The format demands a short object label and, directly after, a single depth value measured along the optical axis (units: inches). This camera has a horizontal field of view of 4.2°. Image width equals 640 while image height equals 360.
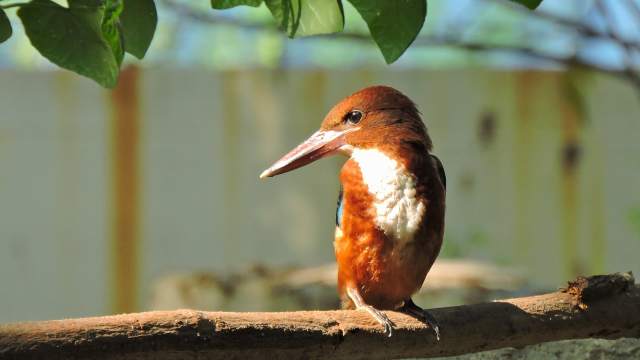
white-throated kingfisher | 184.4
